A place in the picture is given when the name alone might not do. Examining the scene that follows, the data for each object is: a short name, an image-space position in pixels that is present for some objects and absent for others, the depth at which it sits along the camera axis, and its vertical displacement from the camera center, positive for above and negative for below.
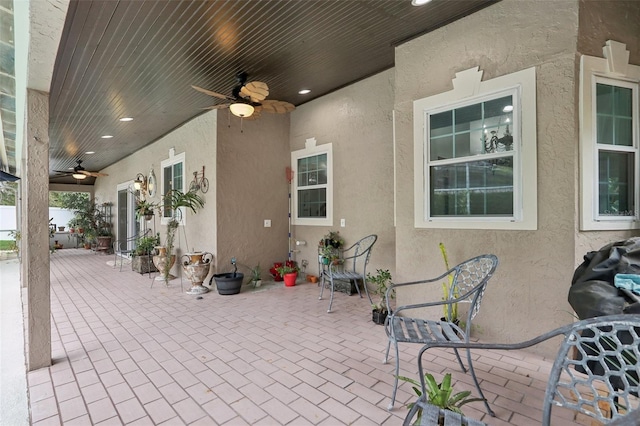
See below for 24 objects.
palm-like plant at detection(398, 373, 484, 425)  1.40 -0.86
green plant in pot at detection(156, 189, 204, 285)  5.22 +0.03
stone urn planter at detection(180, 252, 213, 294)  4.76 -0.91
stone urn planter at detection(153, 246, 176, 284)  5.54 -0.88
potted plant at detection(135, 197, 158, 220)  6.41 +0.05
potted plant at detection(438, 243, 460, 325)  2.88 -0.82
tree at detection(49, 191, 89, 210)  12.41 +0.60
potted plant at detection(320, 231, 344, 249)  4.81 -0.46
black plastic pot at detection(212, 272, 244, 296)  4.60 -1.08
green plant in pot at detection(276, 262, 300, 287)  5.05 -1.03
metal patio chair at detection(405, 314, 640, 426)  0.96 -0.53
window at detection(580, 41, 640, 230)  2.44 +0.56
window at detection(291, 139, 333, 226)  5.07 +0.44
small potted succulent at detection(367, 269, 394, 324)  3.31 -1.06
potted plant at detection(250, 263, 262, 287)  5.10 -1.08
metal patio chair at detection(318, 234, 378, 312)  3.99 -0.82
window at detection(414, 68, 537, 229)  2.62 +0.52
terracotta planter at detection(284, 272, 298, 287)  5.05 -1.11
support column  2.48 -0.12
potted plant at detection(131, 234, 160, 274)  6.52 -0.91
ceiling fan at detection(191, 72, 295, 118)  3.43 +1.32
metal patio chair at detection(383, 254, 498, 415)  1.96 -0.81
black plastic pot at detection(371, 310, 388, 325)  3.29 -1.14
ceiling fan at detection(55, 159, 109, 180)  8.57 +1.11
